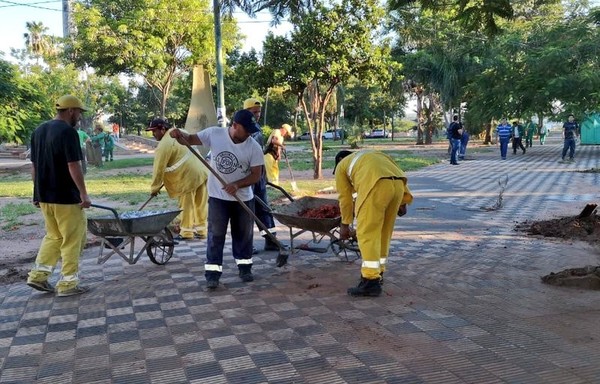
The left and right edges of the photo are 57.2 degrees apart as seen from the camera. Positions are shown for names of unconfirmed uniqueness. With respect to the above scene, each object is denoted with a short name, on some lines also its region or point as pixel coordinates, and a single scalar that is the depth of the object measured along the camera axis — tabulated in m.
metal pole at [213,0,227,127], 12.89
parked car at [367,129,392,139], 64.00
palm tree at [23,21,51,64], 41.59
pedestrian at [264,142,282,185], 8.12
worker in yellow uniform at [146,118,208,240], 6.95
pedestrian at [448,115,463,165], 20.36
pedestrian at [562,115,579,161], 19.14
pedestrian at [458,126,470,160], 23.83
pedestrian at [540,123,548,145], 35.99
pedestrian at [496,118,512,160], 23.09
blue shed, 31.70
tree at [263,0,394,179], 13.91
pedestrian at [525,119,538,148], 30.99
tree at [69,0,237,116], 22.33
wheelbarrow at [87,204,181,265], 5.53
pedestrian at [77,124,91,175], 17.69
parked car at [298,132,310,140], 65.69
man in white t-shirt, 5.30
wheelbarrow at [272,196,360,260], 5.63
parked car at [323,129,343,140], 55.05
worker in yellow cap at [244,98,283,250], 6.67
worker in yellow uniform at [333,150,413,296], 4.81
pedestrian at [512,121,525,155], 25.41
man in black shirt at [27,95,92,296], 4.99
